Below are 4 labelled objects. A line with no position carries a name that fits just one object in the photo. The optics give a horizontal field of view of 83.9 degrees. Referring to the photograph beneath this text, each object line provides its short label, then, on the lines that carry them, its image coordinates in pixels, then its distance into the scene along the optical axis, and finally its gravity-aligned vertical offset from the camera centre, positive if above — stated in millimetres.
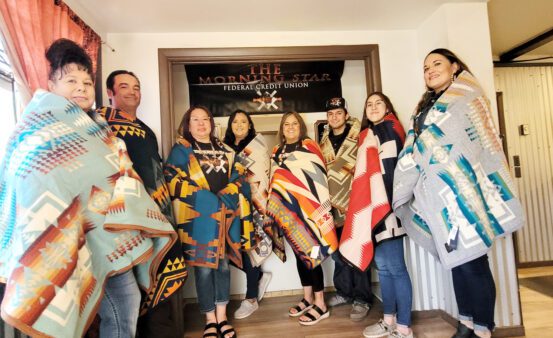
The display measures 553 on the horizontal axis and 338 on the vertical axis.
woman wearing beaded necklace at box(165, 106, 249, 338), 1745 -105
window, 1402 +469
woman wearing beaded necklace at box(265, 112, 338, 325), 1936 -180
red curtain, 1262 +712
